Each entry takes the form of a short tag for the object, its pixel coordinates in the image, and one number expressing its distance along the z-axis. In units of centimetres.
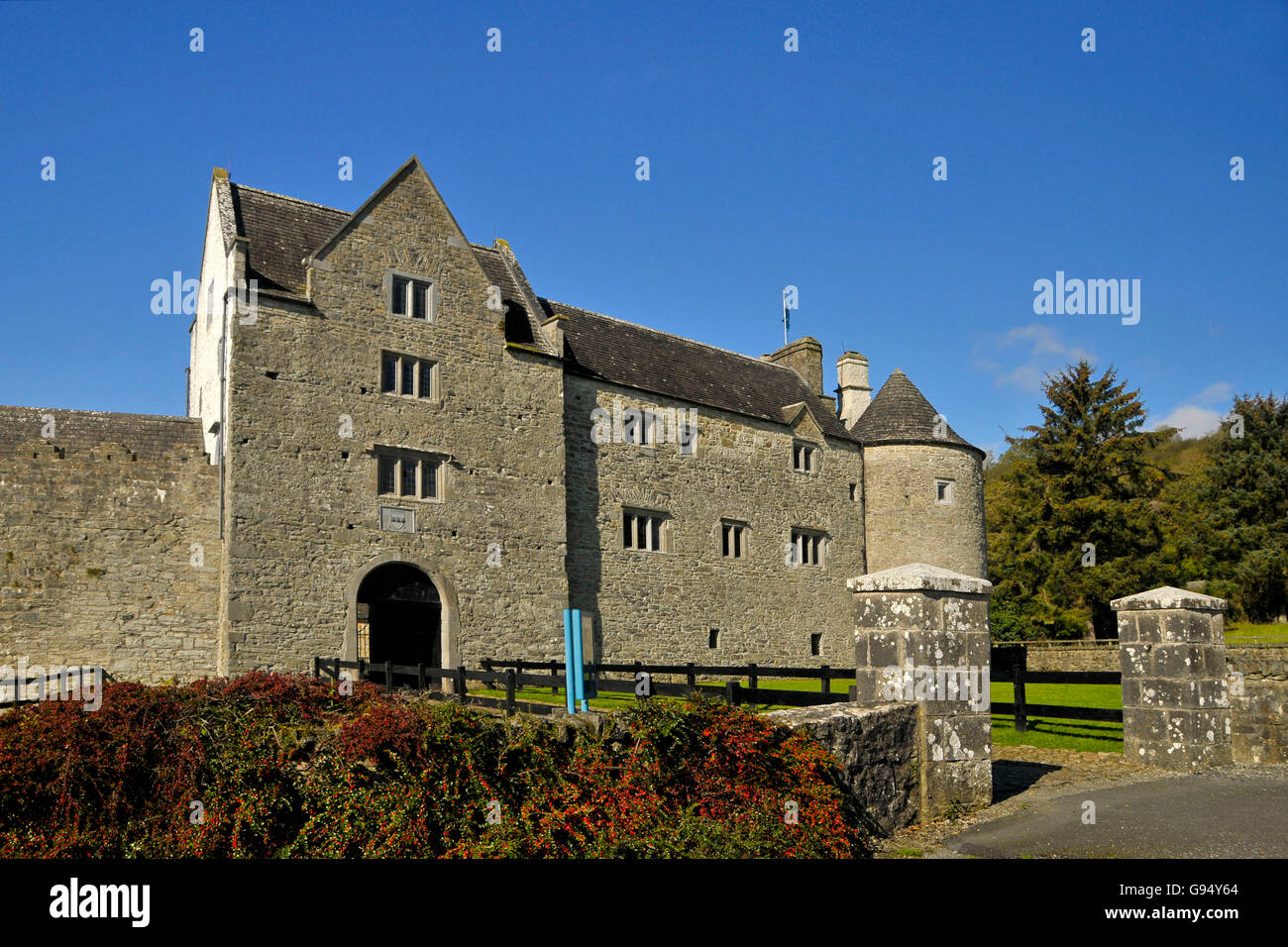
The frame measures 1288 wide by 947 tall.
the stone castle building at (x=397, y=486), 2044
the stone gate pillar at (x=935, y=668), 934
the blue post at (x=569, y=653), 1238
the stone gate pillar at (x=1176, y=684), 1169
